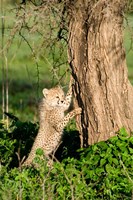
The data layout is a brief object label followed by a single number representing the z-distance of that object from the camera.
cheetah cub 17.02
